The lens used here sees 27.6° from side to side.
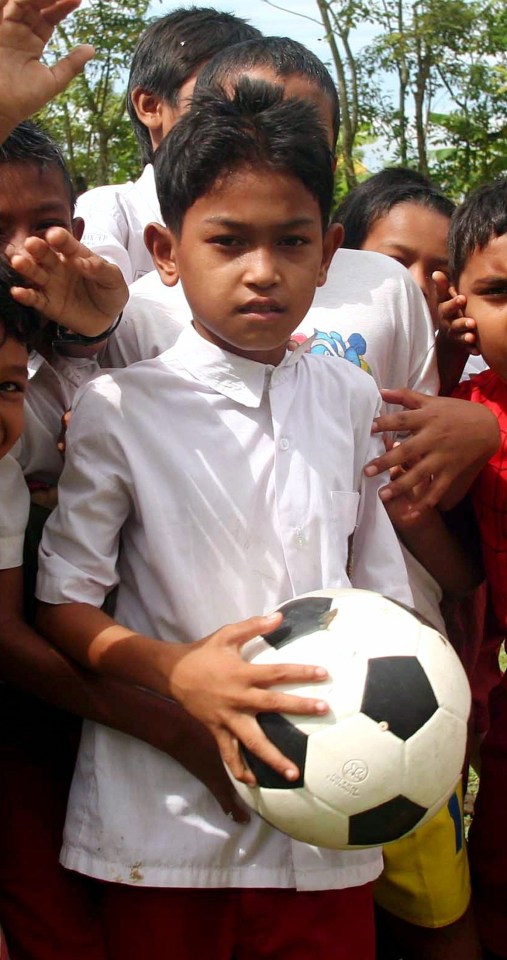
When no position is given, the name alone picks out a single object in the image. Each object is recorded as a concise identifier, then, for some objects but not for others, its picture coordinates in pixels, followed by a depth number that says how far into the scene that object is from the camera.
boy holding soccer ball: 1.99
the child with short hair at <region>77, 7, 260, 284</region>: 2.87
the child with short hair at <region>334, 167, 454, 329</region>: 3.06
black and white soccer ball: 1.71
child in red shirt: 2.54
